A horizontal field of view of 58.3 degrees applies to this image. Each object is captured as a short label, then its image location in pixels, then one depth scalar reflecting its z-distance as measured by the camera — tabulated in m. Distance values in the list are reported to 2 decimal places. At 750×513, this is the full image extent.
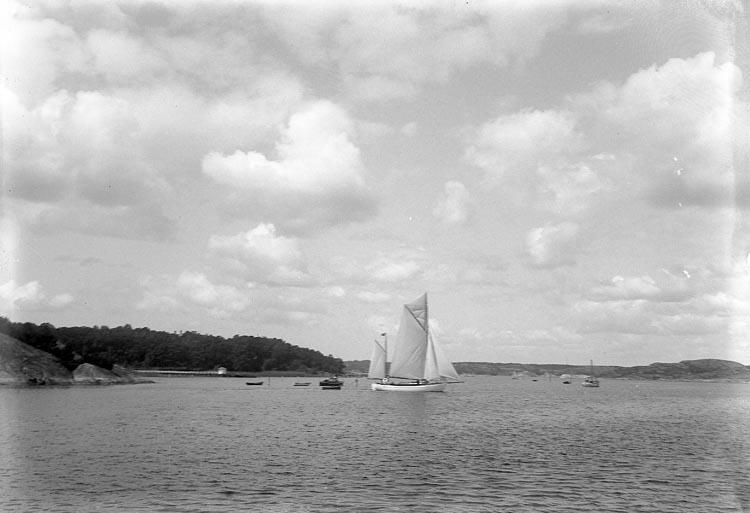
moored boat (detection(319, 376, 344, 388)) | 193.89
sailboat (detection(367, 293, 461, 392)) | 126.81
